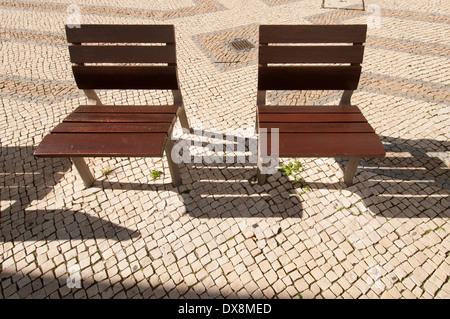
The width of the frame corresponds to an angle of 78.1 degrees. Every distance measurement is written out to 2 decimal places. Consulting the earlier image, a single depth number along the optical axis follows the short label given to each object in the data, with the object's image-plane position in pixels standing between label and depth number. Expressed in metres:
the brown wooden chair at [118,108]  2.48
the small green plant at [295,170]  3.22
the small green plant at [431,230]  2.71
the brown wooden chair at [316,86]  2.49
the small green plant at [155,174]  3.31
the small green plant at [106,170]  3.39
